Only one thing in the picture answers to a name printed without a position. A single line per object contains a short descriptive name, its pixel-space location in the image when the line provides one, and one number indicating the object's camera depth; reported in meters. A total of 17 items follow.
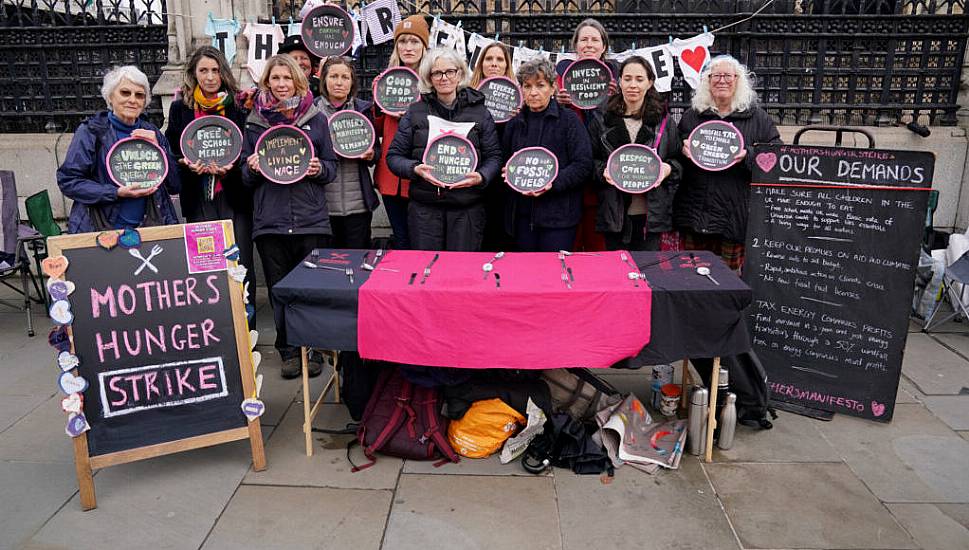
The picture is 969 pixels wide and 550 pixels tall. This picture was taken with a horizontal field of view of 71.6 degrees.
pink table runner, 3.32
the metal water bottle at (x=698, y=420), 3.55
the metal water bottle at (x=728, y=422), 3.59
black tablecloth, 3.33
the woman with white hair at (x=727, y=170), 4.28
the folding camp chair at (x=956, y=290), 5.20
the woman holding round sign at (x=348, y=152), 4.57
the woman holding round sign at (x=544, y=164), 4.25
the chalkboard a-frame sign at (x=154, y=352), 3.17
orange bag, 3.58
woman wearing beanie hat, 4.88
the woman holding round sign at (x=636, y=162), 4.21
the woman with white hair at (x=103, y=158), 3.88
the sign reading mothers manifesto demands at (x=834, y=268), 3.82
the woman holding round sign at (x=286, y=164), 4.22
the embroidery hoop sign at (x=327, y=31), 5.85
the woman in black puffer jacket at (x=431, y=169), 4.21
